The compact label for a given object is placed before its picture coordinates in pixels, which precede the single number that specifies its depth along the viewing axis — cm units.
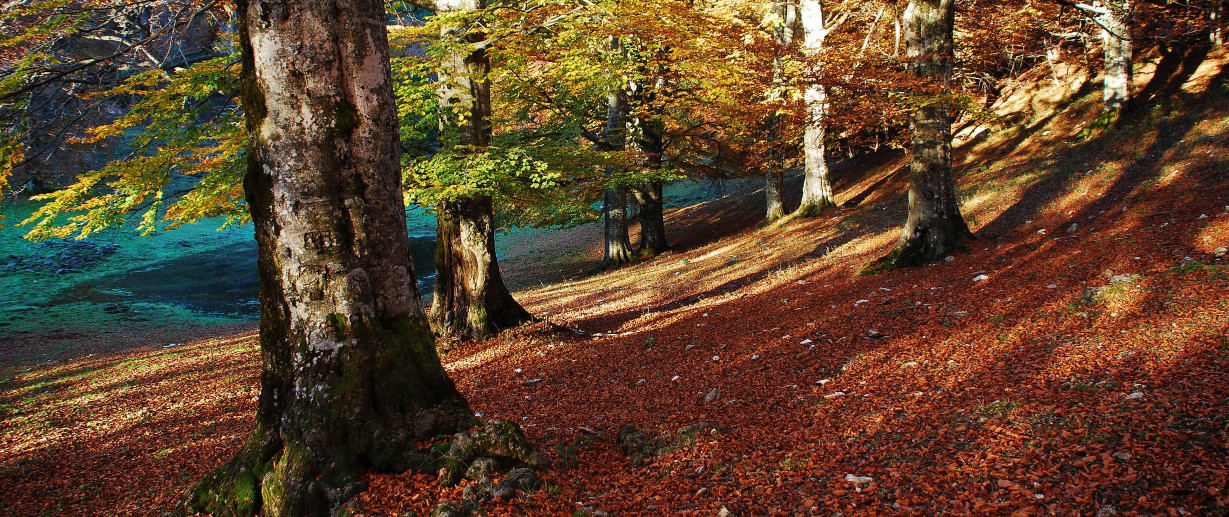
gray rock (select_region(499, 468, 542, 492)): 323
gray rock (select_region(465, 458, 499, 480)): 330
